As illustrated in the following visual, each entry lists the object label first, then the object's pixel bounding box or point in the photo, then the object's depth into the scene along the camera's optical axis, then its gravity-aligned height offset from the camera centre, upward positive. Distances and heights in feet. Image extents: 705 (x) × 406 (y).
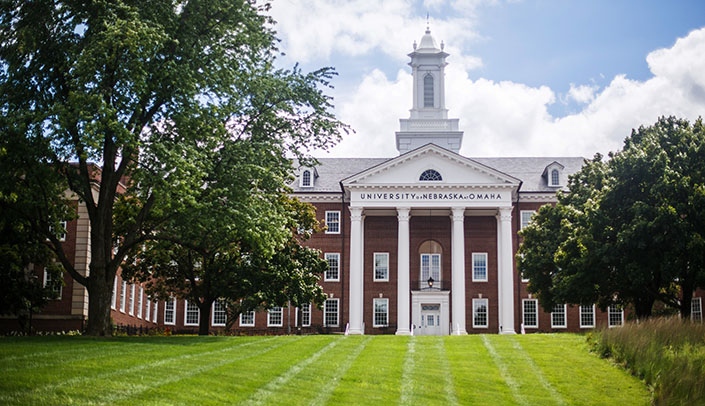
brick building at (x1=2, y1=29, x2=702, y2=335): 207.10 +13.98
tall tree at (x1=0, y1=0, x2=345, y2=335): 93.15 +23.26
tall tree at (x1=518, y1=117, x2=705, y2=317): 112.98 +11.15
